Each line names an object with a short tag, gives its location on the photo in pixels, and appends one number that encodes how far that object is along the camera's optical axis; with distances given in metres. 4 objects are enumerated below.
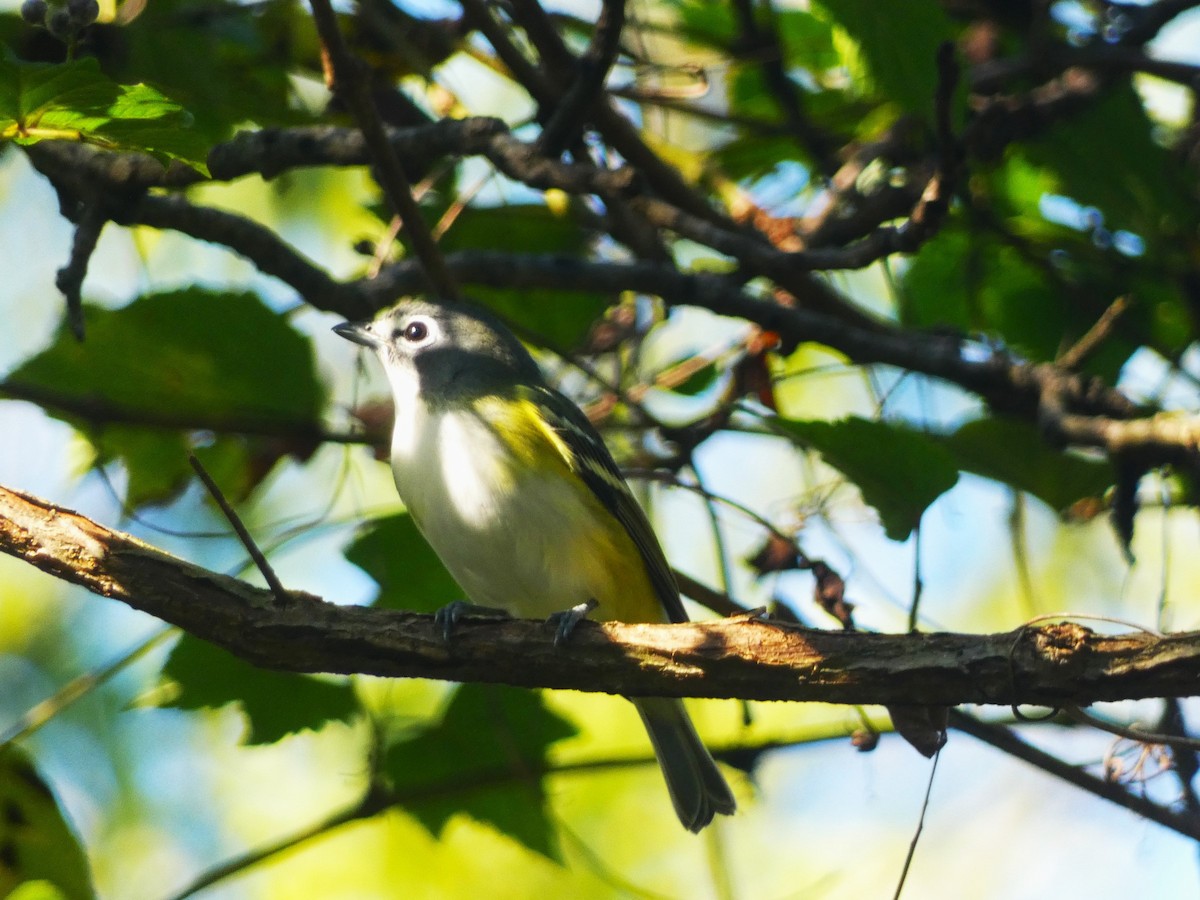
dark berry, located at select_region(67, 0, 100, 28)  6.07
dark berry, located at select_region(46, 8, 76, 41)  5.99
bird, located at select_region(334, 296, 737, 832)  8.62
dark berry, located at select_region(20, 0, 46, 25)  6.04
